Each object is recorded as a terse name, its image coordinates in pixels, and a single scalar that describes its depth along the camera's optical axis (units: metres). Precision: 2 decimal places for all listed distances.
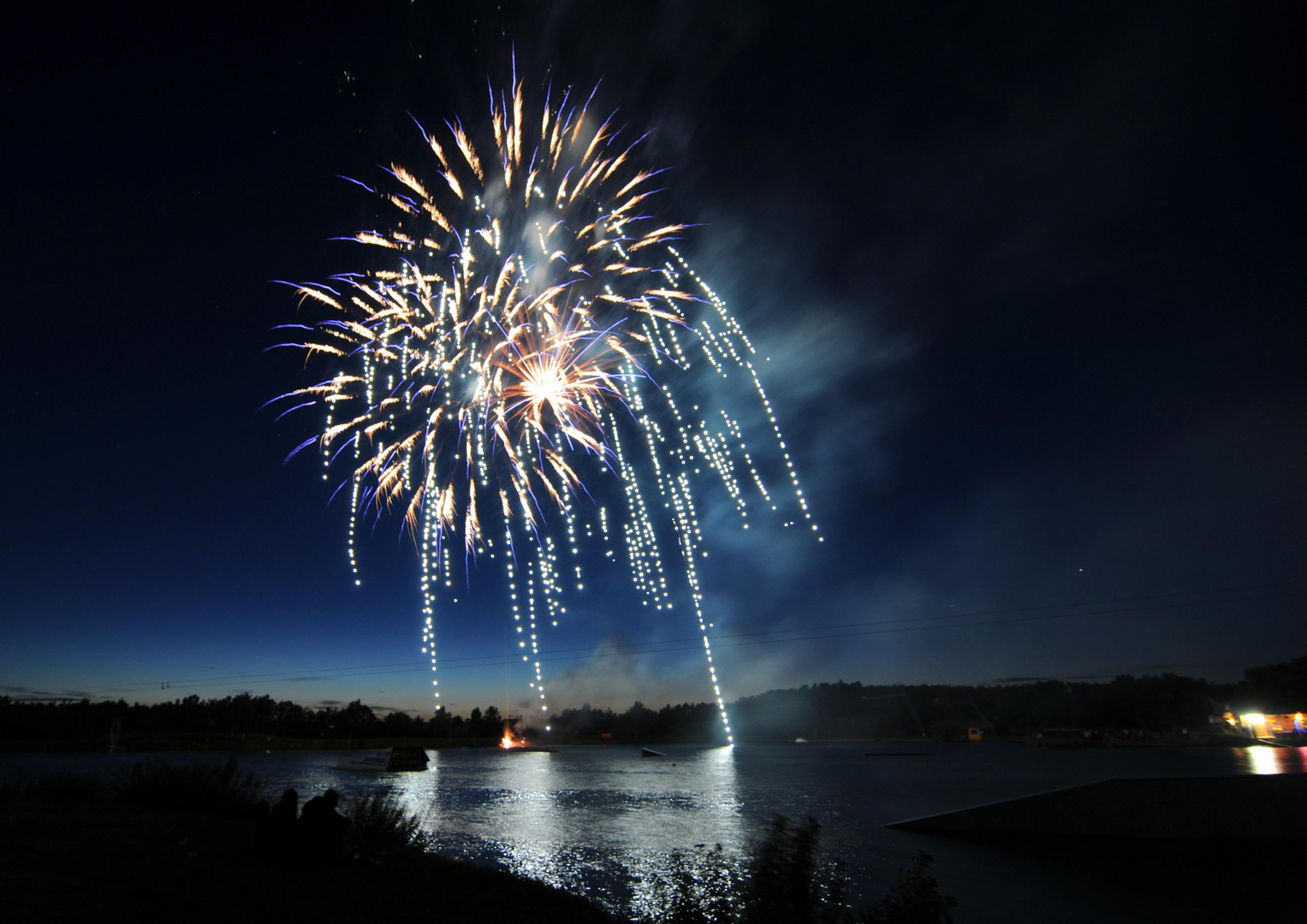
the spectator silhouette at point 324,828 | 9.87
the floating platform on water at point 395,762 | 66.00
